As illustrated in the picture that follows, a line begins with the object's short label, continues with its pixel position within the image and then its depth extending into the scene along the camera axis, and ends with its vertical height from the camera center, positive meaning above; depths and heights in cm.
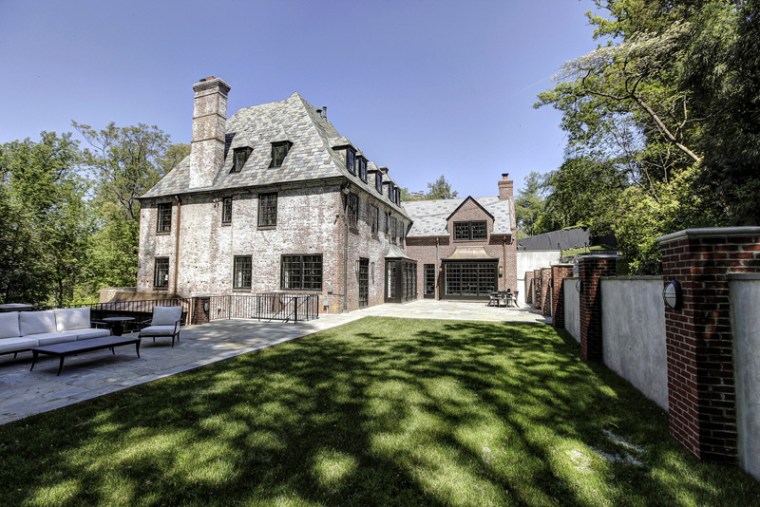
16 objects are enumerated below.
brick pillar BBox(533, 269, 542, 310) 1845 -97
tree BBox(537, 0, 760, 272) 909 +640
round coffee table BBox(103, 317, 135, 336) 917 -146
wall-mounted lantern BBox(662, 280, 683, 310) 355 -24
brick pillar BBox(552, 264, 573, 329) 1183 -70
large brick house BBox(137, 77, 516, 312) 1664 +326
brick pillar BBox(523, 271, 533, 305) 2347 -107
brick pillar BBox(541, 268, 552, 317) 1550 -95
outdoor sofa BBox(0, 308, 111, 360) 675 -123
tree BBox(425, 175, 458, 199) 6462 +1638
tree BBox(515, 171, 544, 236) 6001 +1294
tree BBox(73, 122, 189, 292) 2489 +827
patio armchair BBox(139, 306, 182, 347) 905 -120
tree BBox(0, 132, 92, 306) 1362 +248
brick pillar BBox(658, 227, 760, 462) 316 -59
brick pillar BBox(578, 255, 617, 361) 717 -59
